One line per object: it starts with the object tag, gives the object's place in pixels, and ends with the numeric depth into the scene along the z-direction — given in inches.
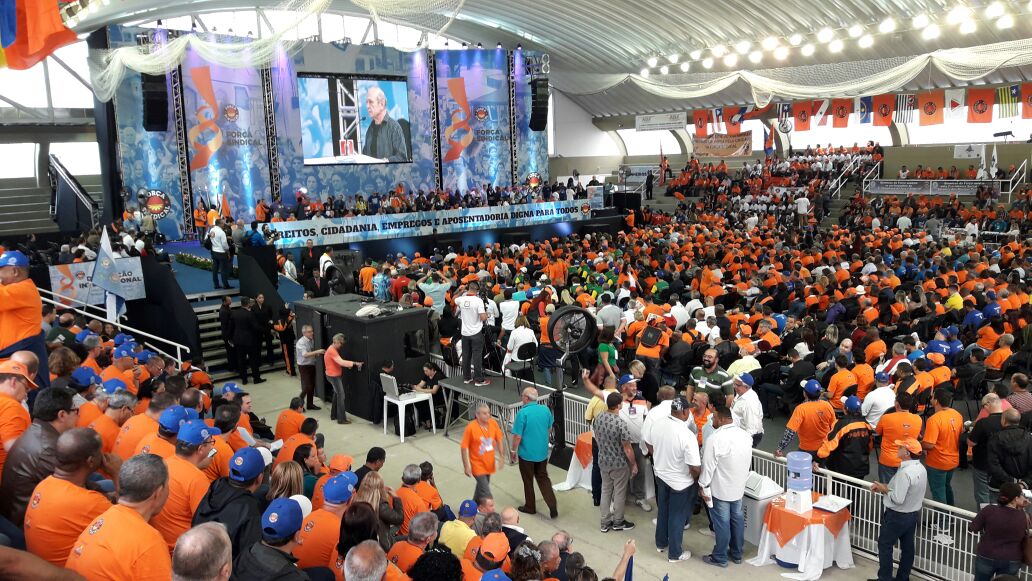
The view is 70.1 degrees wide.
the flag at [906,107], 885.2
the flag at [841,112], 931.3
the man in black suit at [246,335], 473.7
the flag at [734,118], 1097.4
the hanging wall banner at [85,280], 475.5
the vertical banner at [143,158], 856.9
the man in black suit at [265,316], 486.0
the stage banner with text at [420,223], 739.4
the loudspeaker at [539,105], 1159.0
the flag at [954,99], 856.3
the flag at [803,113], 1005.2
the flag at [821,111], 973.0
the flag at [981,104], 845.8
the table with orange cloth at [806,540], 235.5
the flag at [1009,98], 829.2
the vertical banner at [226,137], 903.7
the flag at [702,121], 1173.1
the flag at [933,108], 869.2
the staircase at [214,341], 506.9
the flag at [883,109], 896.3
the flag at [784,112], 1035.9
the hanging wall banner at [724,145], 1150.3
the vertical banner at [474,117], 1138.7
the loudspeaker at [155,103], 824.9
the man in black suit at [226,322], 479.5
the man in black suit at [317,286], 588.1
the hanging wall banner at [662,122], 1194.6
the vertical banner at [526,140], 1202.6
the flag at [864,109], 914.1
